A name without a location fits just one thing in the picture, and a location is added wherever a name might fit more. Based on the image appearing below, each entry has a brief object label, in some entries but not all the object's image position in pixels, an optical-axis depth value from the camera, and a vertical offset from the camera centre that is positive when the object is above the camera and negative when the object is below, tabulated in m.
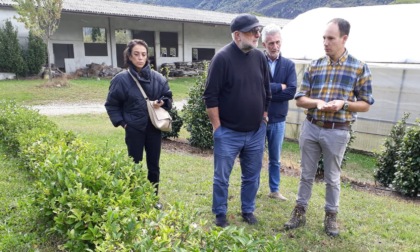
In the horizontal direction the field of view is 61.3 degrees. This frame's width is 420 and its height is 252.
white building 21.72 +1.17
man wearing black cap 3.34 -0.51
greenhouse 8.73 -0.09
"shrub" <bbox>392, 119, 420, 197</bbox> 5.69 -1.76
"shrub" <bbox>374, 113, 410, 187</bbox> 6.35 -1.79
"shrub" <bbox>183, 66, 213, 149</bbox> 7.83 -1.53
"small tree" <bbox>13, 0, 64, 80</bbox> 16.00 +1.44
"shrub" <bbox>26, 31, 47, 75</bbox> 19.41 -0.48
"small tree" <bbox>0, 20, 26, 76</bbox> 18.53 -0.29
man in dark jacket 4.12 -0.40
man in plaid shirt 3.36 -0.46
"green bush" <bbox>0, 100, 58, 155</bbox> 5.68 -1.30
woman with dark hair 3.76 -0.54
